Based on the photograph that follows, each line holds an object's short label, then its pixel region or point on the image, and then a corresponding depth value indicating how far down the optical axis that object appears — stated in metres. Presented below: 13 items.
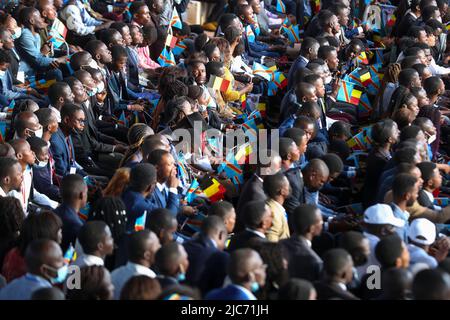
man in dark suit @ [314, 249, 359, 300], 11.53
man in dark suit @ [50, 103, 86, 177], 16.94
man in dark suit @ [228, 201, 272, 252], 12.96
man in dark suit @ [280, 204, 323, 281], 12.52
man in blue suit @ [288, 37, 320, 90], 21.12
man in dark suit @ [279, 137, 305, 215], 15.24
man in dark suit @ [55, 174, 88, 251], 13.50
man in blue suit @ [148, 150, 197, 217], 14.78
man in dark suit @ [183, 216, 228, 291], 12.30
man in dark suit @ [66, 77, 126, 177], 17.74
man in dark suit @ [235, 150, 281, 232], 14.60
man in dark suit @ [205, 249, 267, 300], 11.11
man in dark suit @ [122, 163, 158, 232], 14.01
